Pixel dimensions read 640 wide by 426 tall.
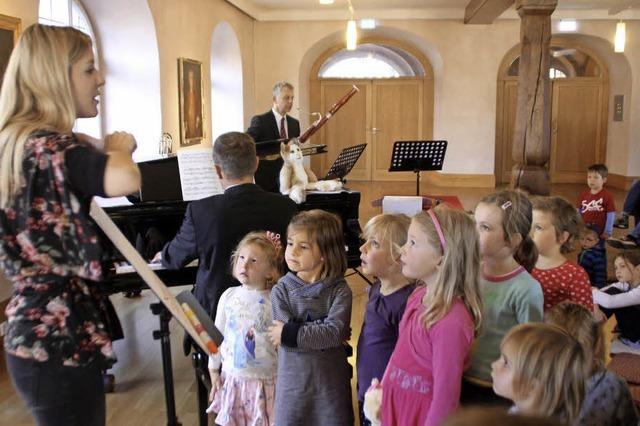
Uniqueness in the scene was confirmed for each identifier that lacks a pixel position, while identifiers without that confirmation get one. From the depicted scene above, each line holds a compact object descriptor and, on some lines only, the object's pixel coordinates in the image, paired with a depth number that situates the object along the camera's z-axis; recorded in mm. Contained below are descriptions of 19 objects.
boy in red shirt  6086
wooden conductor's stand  1705
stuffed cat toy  4227
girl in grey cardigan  2501
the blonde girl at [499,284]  2141
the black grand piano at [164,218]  3617
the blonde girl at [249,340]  2795
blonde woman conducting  1614
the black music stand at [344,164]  5352
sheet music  3648
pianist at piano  2979
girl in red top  2688
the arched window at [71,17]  6793
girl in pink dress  1895
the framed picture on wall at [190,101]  8789
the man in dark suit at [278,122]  6609
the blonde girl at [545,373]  1635
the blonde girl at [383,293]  2430
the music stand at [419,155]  8516
